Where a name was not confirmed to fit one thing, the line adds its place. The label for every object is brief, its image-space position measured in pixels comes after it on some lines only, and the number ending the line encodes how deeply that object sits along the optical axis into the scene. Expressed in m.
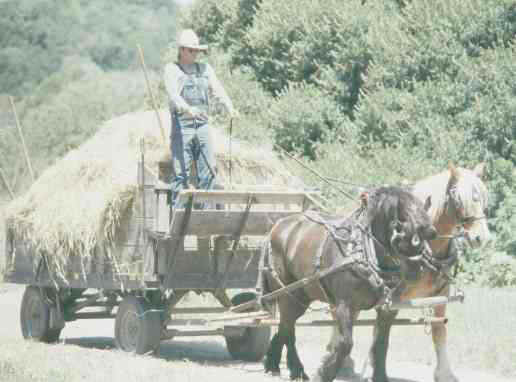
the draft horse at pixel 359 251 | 15.75
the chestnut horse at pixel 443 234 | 16.40
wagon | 18.94
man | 19.30
